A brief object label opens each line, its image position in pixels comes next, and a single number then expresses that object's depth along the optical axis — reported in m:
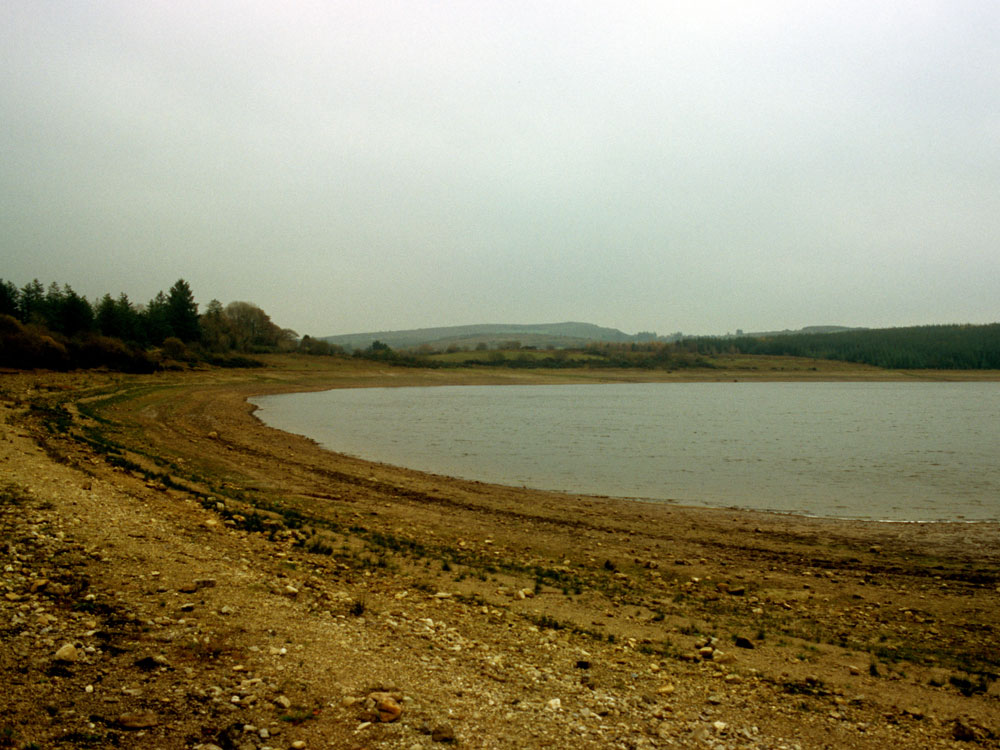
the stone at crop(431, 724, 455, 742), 4.30
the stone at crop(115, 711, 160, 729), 3.92
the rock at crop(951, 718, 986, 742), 5.17
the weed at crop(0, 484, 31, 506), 7.95
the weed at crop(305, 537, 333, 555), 8.95
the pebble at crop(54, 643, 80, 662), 4.50
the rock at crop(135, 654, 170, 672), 4.64
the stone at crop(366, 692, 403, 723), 4.45
